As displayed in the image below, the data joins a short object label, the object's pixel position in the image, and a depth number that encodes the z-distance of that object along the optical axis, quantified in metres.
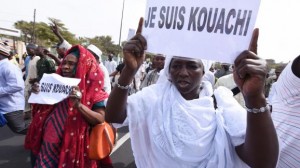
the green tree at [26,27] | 57.28
